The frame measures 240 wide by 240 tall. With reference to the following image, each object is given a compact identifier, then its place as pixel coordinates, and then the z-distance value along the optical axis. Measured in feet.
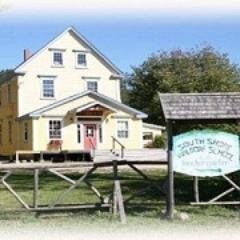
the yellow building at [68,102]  166.40
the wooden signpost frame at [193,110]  48.70
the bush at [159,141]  191.57
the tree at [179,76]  239.30
